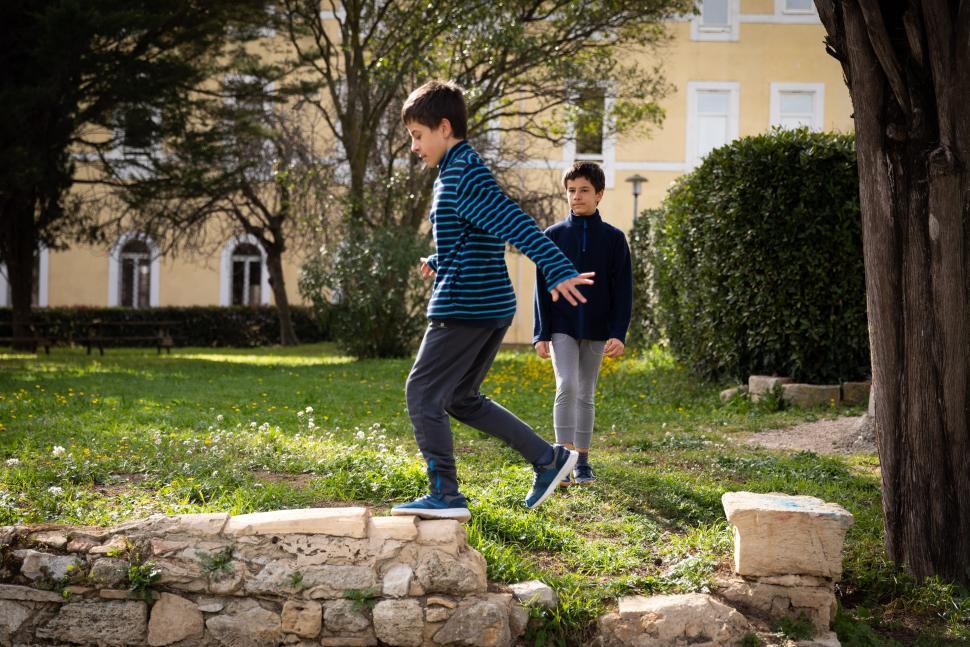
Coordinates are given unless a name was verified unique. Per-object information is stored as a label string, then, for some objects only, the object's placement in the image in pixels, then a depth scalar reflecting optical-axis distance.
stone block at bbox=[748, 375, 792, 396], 9.34
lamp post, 21.14
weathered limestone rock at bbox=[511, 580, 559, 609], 4.03
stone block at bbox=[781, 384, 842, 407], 9.12
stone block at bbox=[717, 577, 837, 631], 4.13
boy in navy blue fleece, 5.33
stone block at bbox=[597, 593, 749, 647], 3.95
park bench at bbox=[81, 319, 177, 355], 19.00
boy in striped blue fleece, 3.93
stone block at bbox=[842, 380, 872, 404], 9.20
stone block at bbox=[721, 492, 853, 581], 4.11
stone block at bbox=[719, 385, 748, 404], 9.73
